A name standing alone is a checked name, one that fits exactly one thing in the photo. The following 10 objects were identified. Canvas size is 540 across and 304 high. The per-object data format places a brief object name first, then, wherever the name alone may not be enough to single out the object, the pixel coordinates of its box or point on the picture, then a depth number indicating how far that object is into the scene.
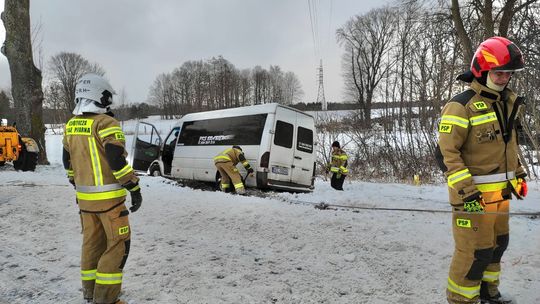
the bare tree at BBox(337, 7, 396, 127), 50.72
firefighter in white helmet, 3.29
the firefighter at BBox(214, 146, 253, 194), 9.73
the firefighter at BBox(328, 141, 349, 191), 11.95
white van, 10.02
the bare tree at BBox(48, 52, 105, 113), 62.10
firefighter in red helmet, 2.98
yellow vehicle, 12.32
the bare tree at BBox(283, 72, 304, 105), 76.38
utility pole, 51.85
